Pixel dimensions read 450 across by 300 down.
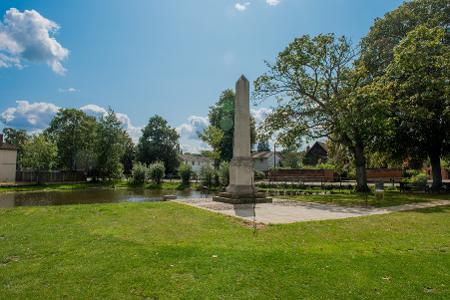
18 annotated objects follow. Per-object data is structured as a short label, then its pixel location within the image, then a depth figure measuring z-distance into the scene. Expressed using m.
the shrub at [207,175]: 37.44
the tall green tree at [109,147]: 46.88
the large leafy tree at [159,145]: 62.41
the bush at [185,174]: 41.00
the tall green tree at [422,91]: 18.23
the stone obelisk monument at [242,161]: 15.63
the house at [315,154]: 67.19
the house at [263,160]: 74.09
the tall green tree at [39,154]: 43.00
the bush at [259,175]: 45.62
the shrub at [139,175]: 43.62
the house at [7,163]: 42.50
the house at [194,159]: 87.88
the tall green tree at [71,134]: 52.59
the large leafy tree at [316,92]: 22.27
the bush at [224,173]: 35.12
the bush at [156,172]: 43.59
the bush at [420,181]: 23.62
